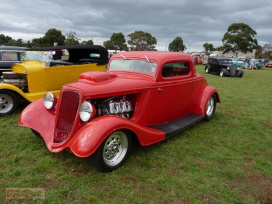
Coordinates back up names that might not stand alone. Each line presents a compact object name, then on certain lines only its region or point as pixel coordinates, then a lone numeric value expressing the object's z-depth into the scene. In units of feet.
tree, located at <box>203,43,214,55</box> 329.72
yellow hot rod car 17.74
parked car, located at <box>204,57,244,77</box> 53.93
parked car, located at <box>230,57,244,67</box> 100.15
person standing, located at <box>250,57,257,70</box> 90.39
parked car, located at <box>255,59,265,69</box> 94.73
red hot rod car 9.39
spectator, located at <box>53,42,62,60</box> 26.20
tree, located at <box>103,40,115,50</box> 211.25
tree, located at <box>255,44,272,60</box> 167.94
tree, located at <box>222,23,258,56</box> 158.71
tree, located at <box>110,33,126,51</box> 207.51
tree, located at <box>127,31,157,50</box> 195.52
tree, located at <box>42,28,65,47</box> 166.16
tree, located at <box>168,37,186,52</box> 222.89
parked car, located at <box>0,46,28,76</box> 26.12
